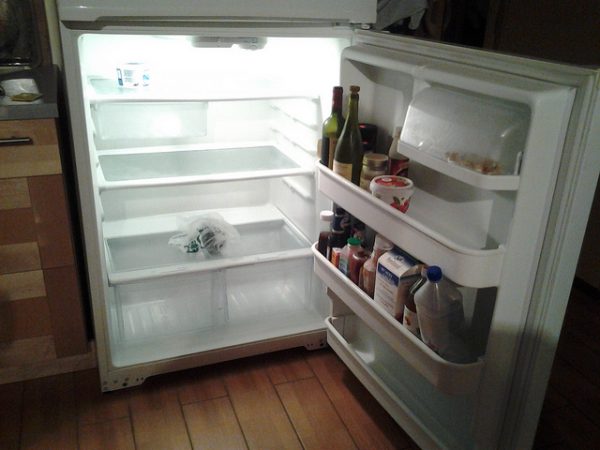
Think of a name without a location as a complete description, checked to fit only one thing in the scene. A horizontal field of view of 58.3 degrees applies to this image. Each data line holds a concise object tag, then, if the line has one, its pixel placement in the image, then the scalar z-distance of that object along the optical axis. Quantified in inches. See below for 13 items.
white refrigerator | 40.0
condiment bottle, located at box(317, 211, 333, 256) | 65.6
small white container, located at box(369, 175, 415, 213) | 50.4
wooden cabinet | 58.2
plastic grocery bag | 73.7
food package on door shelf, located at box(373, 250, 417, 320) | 51.1
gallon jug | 46.8
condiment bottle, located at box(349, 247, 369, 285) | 59.8
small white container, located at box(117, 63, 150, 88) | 63.5
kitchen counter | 55.3
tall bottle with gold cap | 58.1
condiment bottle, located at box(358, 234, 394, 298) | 55.1
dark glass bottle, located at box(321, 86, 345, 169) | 60.4
